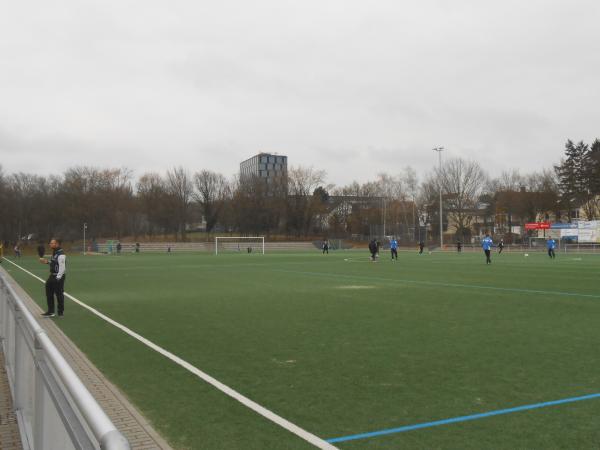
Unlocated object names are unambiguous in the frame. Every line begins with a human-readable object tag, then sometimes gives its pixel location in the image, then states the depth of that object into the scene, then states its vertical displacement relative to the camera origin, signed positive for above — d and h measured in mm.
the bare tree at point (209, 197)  106375 +7408
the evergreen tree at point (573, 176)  86500 +8265
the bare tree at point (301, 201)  107312 +6260
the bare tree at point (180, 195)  101562 +7656
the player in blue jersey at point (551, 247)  43531 -1671
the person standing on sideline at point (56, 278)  12383 -964
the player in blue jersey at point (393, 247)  41969 -1335
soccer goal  84006 -2116
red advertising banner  70356 +195
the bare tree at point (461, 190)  92625 +6921
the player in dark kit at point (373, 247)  40094 -1242
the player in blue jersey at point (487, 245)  34875 -1094
